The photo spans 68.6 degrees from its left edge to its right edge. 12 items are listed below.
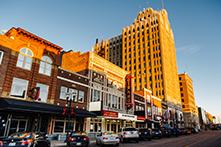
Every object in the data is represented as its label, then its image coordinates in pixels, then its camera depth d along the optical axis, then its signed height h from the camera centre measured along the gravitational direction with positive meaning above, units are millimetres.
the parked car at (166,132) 28788 -2390
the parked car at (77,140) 14391 -1971
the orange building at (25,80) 17797 +4373
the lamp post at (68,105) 19875 +1705
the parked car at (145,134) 21856 -2071
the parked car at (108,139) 15922 -2033
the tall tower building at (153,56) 68375 +28744
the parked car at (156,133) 24881 -2183
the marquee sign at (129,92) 36097 +5736
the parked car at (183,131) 39050 -2883
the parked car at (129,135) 19264 -1949
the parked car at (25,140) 10421 -1540
